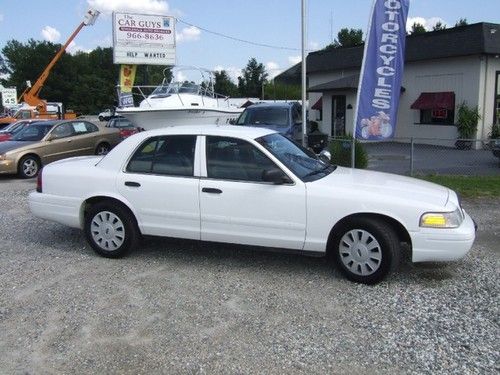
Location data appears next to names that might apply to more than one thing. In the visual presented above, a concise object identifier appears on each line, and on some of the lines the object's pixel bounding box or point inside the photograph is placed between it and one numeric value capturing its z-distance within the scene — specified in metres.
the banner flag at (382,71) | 9.30
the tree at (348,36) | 53.91
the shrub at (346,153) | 11.69
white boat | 15.04
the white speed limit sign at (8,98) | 45.75
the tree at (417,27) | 56.65
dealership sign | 25.08
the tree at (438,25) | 64.82
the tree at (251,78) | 80.25
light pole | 11.66
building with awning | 20.20
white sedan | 4.87
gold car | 12.99
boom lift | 30.91
